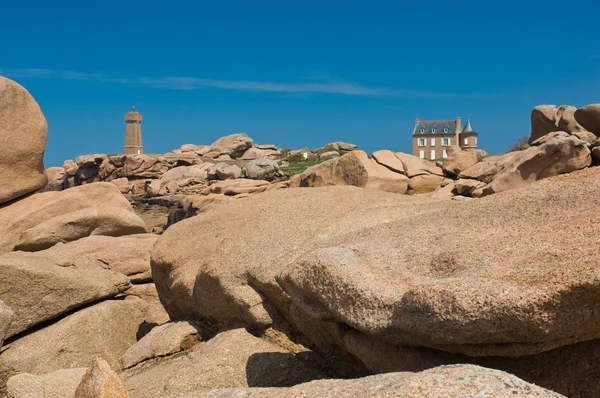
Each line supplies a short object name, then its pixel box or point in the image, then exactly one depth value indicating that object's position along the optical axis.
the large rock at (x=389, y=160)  19.47
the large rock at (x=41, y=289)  8.81
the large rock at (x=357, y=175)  18.27
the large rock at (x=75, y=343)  8.52
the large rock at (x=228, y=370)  6.16
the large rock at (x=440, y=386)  3.20
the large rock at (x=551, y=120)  21.53
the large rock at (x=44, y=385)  6.21
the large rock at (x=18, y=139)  15.08
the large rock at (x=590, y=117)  17.28
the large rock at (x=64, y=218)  13.31
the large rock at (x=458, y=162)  19.94
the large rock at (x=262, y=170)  39.34
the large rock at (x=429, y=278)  4.19
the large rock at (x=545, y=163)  14.37
